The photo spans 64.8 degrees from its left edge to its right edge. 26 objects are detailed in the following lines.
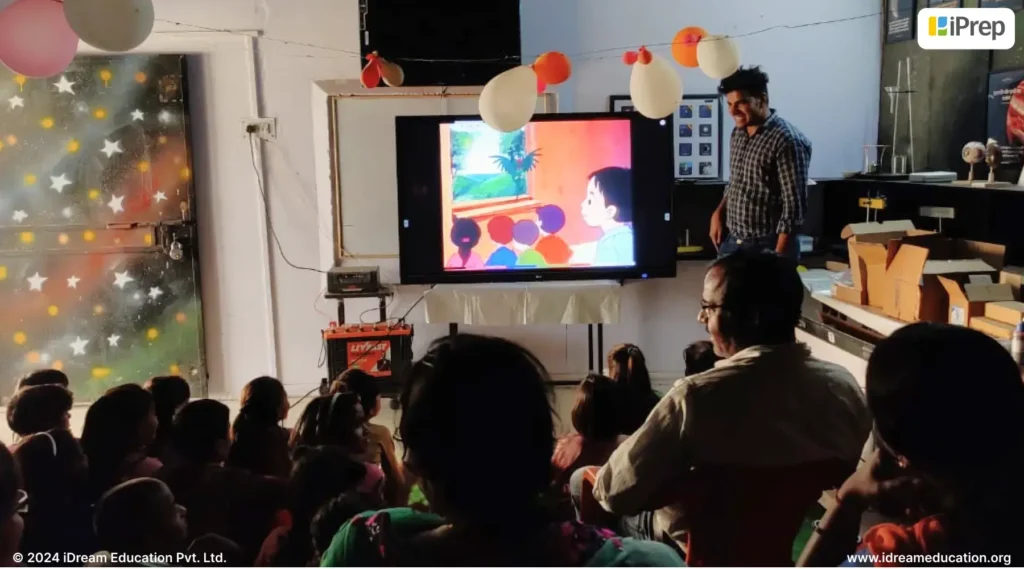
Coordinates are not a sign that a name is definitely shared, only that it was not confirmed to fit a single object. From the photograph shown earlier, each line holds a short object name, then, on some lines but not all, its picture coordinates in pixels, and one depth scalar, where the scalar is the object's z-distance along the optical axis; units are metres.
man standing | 3.46
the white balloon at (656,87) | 3.40
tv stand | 4.31
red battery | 4.29
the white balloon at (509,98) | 3.36
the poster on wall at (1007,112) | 3.53
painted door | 4.51
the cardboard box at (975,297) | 2.87
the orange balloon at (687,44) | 3.55
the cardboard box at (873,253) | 3.29
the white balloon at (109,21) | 2.59
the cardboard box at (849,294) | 3.42
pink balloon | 2.71
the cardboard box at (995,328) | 2.68
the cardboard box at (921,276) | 3.01
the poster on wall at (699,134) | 4.63
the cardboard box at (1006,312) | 2.72
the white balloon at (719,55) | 3.39
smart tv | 4.25
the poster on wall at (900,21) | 4.32
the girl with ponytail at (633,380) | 2.50
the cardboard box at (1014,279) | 2.95
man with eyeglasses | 1.48
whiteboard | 4.55
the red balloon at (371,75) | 4.07
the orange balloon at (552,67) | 3.63
